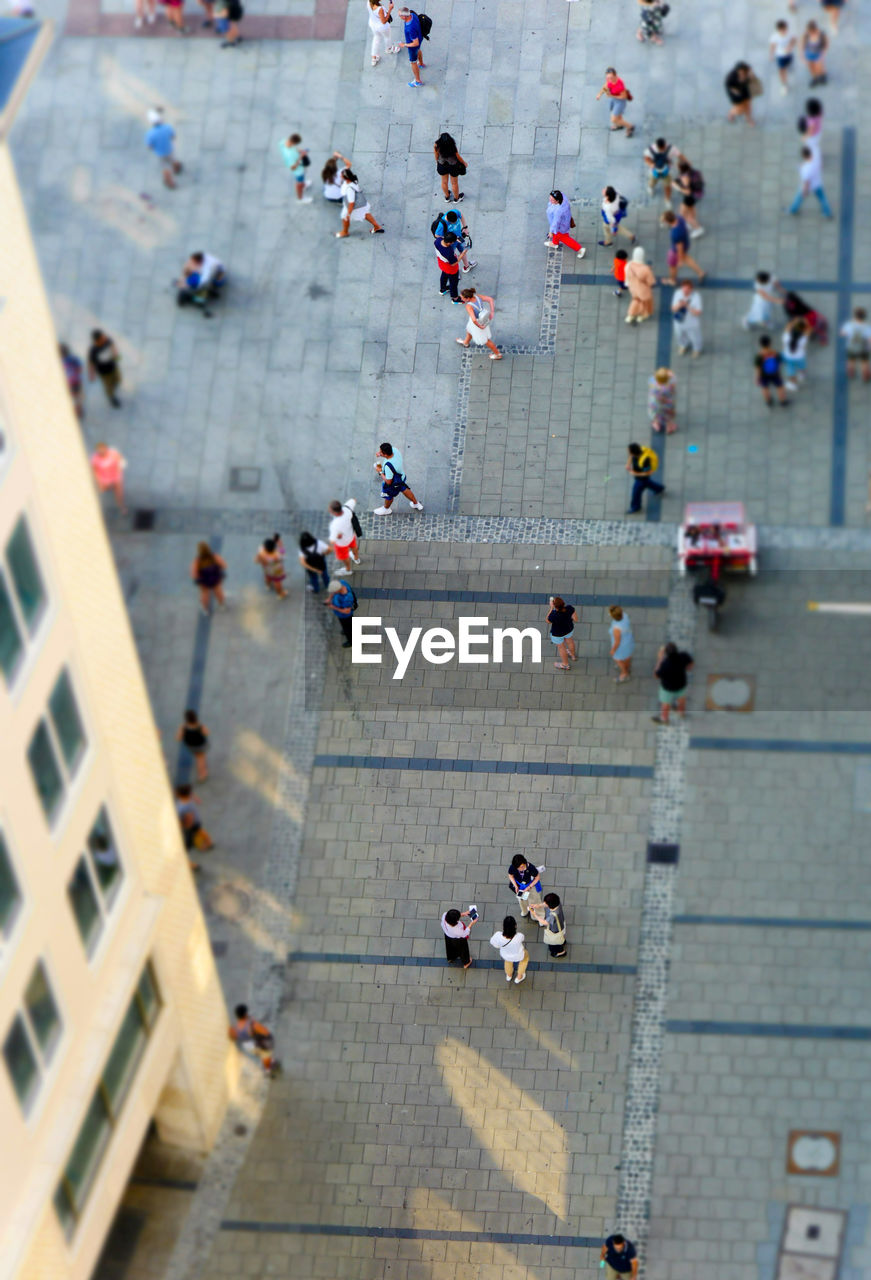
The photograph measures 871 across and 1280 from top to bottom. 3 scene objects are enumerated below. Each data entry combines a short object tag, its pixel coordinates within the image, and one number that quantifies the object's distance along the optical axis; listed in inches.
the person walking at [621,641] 1073.5
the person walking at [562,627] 1075.3
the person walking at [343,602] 1127.0
